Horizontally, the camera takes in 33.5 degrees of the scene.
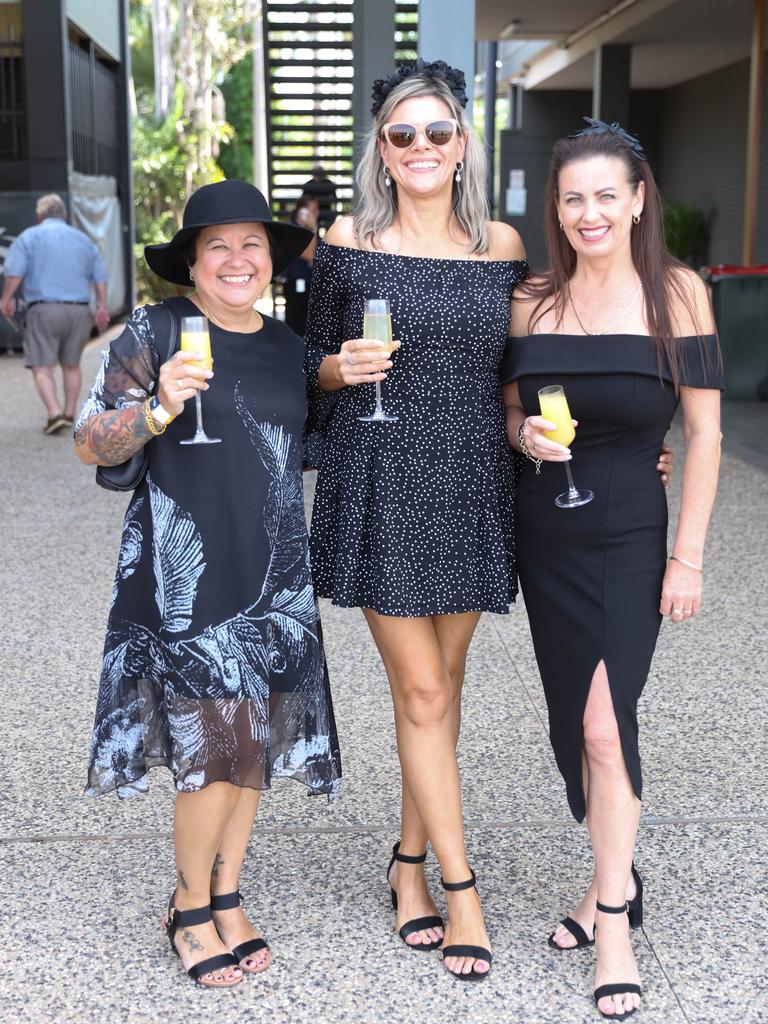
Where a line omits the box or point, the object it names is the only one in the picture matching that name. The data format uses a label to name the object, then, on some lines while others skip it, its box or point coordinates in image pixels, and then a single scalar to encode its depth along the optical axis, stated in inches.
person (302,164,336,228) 495.2
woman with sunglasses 122.0
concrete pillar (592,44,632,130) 745.6
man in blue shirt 436.8
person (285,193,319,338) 413.4
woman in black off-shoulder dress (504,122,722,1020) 117.3
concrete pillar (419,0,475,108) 268.8
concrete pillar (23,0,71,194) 692.1
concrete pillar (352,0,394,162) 311.6
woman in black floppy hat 117.3
